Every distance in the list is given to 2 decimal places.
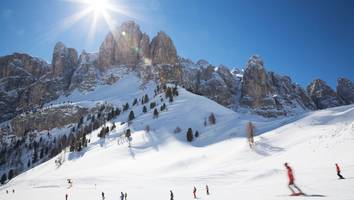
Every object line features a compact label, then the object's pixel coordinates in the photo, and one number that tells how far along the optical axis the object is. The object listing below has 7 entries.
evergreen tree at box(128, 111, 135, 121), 145.14
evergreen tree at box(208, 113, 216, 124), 123.69
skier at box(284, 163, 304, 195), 17.27
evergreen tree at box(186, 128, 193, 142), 109.07
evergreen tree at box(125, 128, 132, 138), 115.81
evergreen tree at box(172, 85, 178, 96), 162.77
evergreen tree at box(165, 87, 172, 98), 161.96
